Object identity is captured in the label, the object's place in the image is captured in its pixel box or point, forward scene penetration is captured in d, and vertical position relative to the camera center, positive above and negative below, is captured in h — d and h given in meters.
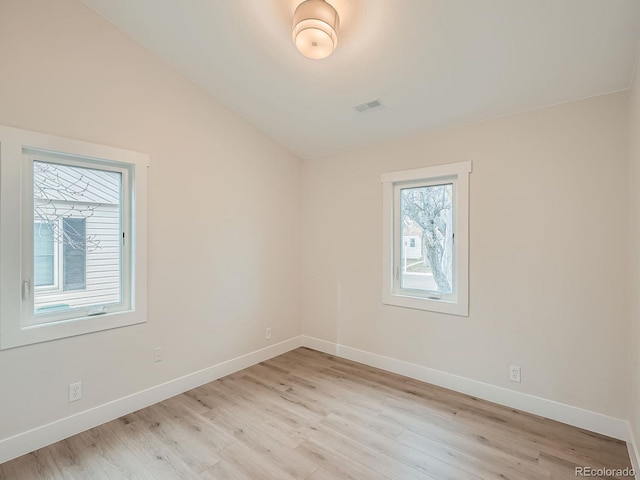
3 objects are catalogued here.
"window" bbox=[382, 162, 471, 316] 2.91 +0.02
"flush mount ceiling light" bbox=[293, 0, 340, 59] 1.88 +1.29
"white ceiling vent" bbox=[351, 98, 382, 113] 2.80 +1.22
